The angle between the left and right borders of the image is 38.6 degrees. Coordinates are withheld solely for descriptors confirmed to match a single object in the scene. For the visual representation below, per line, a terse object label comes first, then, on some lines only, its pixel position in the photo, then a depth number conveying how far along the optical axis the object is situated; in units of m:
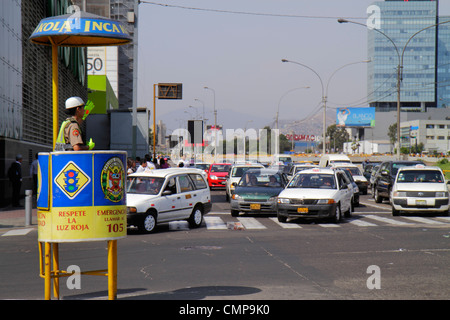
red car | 39.47
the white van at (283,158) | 69.74
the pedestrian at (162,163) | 33.02
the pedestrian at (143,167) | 25.54
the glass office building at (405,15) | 195.38
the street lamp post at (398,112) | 42.66
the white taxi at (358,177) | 35.03
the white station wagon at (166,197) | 16.48
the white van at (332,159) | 43.57
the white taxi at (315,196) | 19.14
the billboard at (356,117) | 146.12
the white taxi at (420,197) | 21.88
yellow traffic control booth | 6.50
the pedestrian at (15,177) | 24.44
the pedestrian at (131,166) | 24.92
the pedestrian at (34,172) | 26.18
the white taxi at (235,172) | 29.64
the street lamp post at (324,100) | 51.88
